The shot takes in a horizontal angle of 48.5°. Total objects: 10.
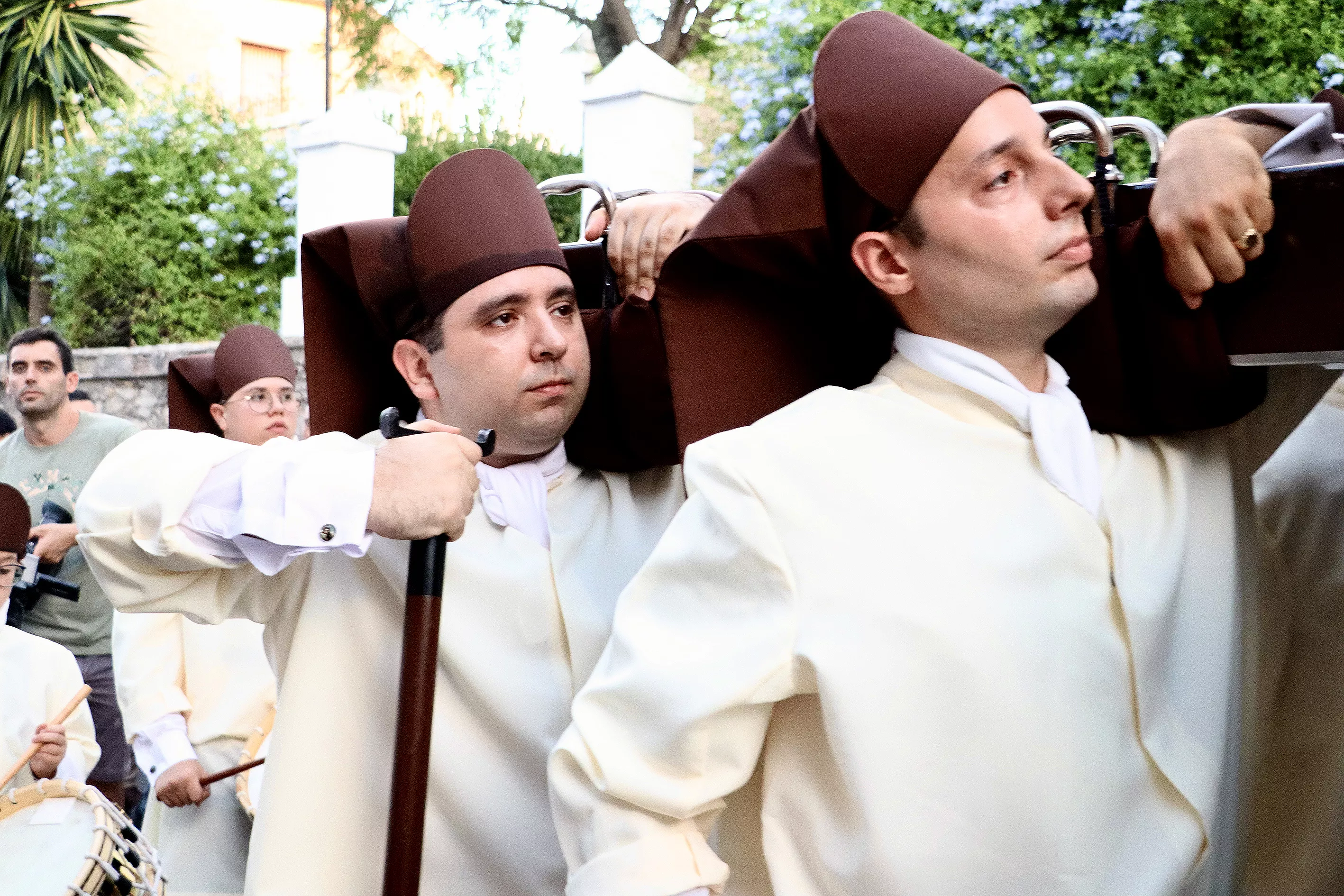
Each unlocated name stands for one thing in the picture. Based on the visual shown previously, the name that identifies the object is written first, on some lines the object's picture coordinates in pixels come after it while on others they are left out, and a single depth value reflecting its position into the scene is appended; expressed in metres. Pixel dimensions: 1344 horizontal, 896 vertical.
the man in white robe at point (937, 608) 1.98
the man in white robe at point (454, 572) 2.55
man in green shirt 6.33
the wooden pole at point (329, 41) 13.88
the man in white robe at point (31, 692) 4.61
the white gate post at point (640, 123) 7.66
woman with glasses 4.53
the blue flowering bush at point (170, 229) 11.99
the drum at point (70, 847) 2.88
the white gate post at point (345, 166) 8.92
